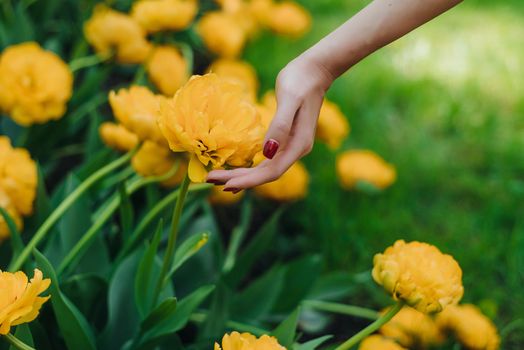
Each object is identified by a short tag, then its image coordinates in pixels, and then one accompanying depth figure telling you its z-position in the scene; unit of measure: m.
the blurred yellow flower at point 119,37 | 1.62
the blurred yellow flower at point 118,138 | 1.38
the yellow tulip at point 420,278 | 1.11
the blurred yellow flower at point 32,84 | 1.44
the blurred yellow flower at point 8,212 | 1.25
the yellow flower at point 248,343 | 1.02
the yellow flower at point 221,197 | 1.56
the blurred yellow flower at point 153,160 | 1.27
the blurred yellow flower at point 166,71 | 1.69
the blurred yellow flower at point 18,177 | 1.29
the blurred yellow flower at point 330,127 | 1.62
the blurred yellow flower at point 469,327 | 1.29
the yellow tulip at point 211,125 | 1.04
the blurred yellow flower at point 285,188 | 1.58
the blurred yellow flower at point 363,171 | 1.81
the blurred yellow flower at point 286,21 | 2.40
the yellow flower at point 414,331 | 1.25
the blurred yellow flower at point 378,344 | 1.21
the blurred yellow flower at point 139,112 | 1.21
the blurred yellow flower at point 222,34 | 1.98
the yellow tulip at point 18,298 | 0.98
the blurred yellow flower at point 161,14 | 1.59
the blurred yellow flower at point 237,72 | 1.88
